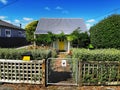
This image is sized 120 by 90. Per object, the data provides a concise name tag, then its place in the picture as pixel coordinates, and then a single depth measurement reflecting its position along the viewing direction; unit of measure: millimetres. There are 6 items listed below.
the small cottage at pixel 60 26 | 11252
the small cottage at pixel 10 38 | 12248
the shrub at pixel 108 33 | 5115
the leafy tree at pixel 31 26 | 17481
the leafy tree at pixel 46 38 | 10598
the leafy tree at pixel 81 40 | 9913
